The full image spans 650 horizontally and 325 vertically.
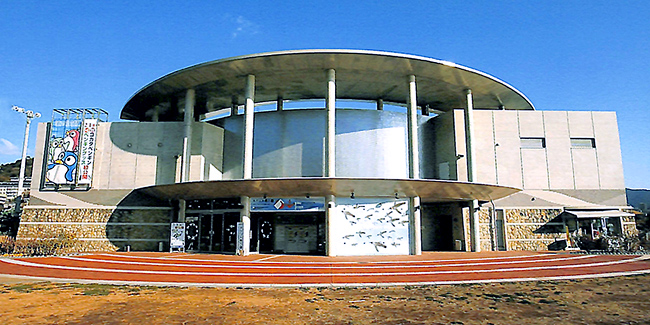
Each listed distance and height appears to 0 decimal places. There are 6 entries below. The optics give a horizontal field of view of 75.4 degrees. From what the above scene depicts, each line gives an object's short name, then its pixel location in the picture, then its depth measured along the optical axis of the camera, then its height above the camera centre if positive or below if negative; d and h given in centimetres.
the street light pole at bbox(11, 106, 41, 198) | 4088 +1013
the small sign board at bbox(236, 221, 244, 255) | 2484 -68
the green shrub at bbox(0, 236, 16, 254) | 2392 -111
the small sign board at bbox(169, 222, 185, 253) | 2695 -67
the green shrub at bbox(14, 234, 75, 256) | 2358 -116
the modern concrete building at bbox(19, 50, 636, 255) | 2695 +469
